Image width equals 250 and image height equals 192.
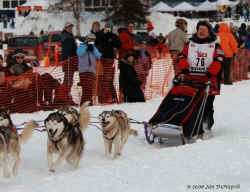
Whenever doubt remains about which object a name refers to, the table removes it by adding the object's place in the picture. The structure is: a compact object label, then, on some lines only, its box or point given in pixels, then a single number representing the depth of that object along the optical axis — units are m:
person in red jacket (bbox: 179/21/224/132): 12.93
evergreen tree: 81.31
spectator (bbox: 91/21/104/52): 19.05
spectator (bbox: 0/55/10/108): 15.94
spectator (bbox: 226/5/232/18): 82.56
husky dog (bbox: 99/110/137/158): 11.53
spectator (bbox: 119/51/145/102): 18.87
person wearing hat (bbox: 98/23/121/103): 18.72
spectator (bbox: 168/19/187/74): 21.02
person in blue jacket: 17.94
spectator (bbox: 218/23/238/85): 24.39
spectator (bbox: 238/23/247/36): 31.71
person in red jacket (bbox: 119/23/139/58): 20.00
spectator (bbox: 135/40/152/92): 20.91
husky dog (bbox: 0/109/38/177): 9.89
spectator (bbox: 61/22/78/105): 17.81
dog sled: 12.44
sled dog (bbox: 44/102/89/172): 10.02
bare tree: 86.49
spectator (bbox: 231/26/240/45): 28.70
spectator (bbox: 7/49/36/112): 16.20
